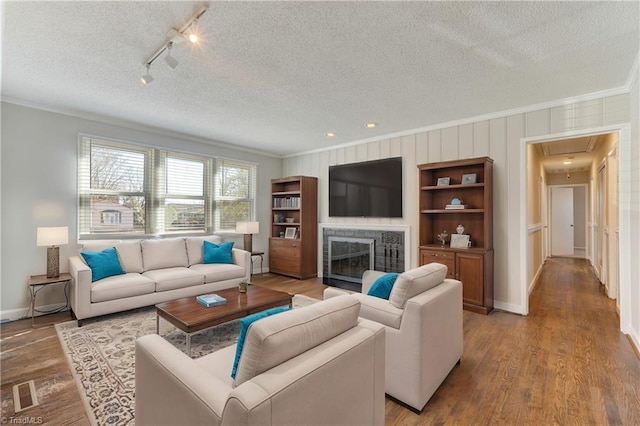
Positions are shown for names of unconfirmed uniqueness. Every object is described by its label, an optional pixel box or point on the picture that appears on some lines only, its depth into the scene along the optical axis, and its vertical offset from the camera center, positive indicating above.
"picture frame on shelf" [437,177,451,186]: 4.13 +0.48
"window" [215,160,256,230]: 5.55 +0.45
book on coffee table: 2.84 -0.86
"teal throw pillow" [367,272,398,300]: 2.21 -0.55
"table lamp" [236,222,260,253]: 5.36 -0.28
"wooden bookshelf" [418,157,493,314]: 3.64 -0.07
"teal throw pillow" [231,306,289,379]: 1.23 -0.49
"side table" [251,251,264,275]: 5.69 -0.89
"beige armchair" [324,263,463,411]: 1.82 -0.77
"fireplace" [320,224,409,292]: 4.72 -0.65
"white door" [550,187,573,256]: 8.62 -0.19
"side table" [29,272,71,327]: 3.23 -0.77
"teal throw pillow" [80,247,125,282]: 3.50 -0.59
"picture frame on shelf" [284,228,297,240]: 6.03 -0.38
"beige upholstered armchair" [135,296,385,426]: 0.96 -0.62
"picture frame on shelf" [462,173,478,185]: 3.87 +0.49
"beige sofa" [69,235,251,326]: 3.23 -0.79
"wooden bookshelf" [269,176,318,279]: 5.67 -0.26
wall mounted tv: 4.81 +0.46
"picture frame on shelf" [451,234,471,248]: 3.90 -0.35
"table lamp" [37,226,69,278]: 3.35 -0.31
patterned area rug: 1.92 -1.23
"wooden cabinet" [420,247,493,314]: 3.58 -0.74
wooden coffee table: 2.46 -0.89
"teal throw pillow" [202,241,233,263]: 4.56 -0.60
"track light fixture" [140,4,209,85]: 1.98 +1.34
